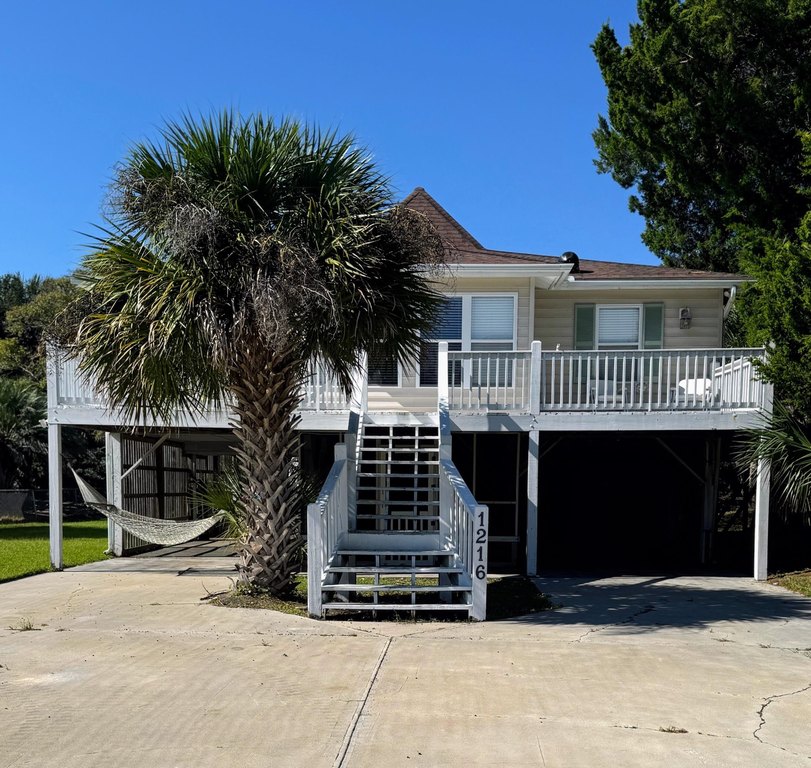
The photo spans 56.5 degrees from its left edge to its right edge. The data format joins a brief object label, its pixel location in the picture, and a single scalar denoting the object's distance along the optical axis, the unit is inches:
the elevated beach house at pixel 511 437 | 384.5
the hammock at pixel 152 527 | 480.1
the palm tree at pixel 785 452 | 422.0
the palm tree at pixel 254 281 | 311.0
